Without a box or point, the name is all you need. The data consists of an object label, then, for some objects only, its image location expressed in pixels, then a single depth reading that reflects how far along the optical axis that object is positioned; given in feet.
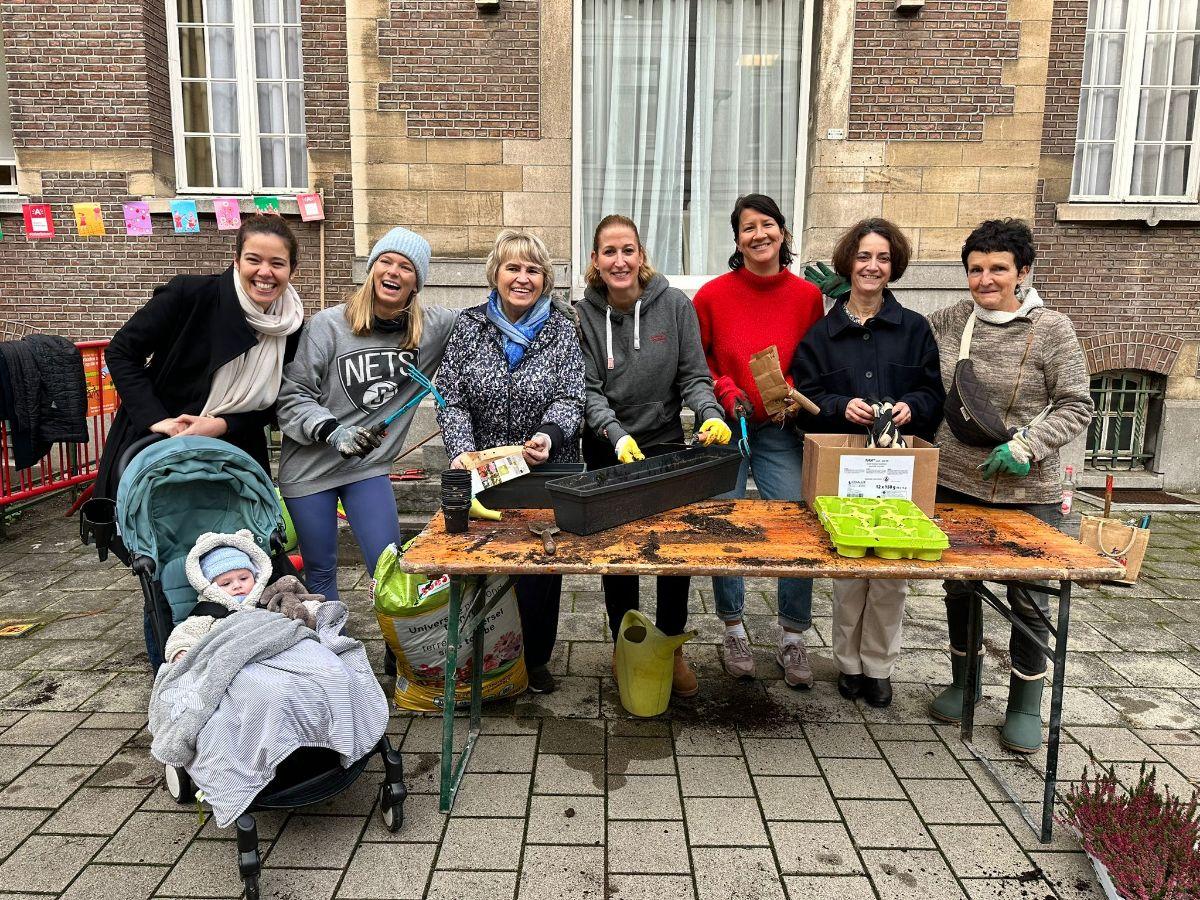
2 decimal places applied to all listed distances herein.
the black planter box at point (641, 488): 9.25
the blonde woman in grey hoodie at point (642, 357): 11.55
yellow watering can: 11.31
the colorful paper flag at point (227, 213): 25.07
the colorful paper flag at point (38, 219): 24.95
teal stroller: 8.64
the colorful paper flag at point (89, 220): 25.07
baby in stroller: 9.30
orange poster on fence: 21.67
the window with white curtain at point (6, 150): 26.48
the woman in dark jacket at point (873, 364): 10.95
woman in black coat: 10.96
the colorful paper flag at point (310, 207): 24.79
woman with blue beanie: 11.44
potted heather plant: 7.57
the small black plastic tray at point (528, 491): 10.50
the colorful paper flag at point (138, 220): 24.93
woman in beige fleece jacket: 9.99
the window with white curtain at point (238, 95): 25.52
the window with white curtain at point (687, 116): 23.99
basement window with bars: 25.62
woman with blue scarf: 10.82
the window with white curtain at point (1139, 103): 24.95
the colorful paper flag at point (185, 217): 24.97
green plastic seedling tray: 8.59
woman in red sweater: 11.64
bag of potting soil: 10.65
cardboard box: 9.71
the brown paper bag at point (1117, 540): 9.53
